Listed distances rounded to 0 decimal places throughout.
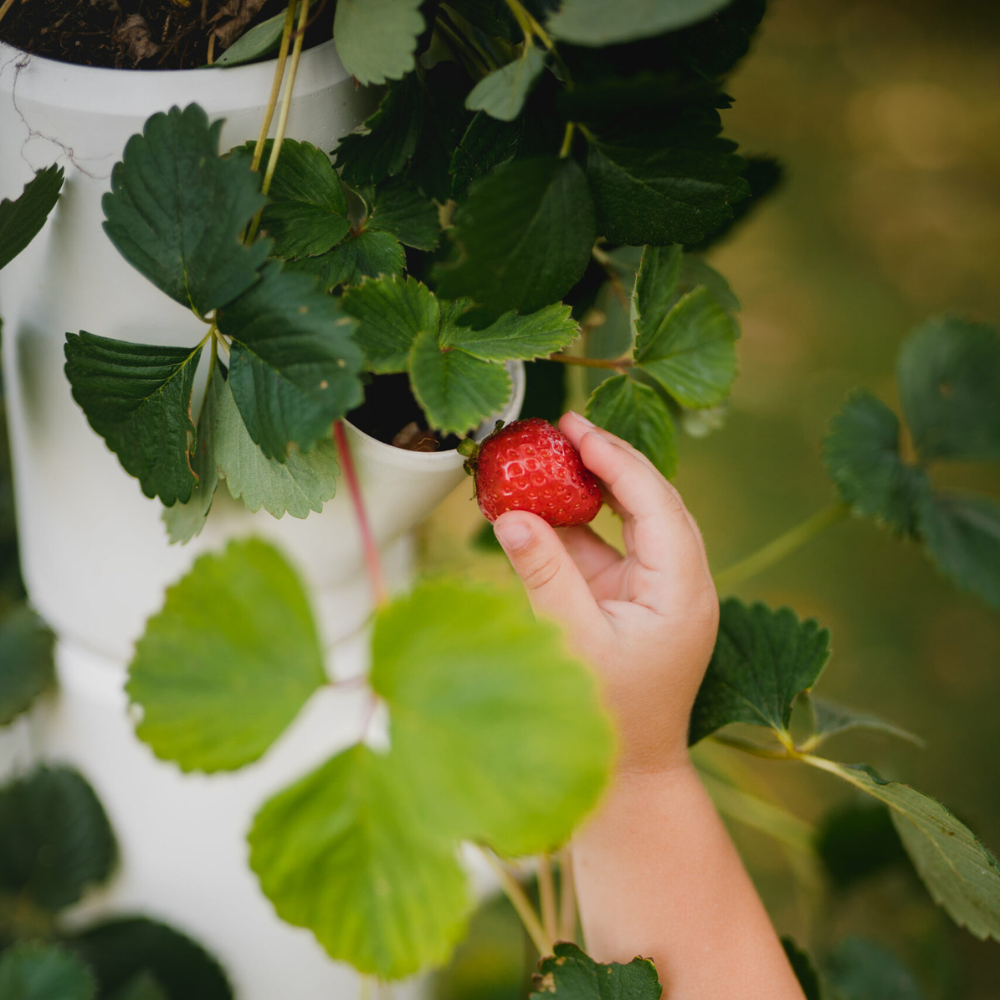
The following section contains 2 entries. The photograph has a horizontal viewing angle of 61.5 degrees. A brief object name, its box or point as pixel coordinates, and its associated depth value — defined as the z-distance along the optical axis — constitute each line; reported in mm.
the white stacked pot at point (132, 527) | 431
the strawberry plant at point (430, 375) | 278
